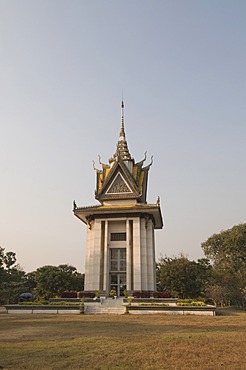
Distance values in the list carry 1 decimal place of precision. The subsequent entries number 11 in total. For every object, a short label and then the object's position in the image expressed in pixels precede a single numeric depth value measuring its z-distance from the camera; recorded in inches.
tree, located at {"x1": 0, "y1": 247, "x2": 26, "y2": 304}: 1668.3
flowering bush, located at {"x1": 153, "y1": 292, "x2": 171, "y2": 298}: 1157.1
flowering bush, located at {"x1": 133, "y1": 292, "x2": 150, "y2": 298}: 1171.6
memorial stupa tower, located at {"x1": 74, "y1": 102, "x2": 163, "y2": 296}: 1316.4
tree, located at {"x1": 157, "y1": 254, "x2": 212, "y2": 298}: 1598.2
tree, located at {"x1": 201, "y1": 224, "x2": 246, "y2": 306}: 1641.5
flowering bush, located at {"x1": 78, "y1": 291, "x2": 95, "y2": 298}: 1179.6
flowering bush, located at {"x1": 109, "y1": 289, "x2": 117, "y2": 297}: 1258.9
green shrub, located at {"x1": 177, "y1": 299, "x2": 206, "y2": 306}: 932.5
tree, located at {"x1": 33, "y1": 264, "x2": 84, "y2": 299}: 1678.2
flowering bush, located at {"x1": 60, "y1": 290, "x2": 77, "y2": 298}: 1154.3
